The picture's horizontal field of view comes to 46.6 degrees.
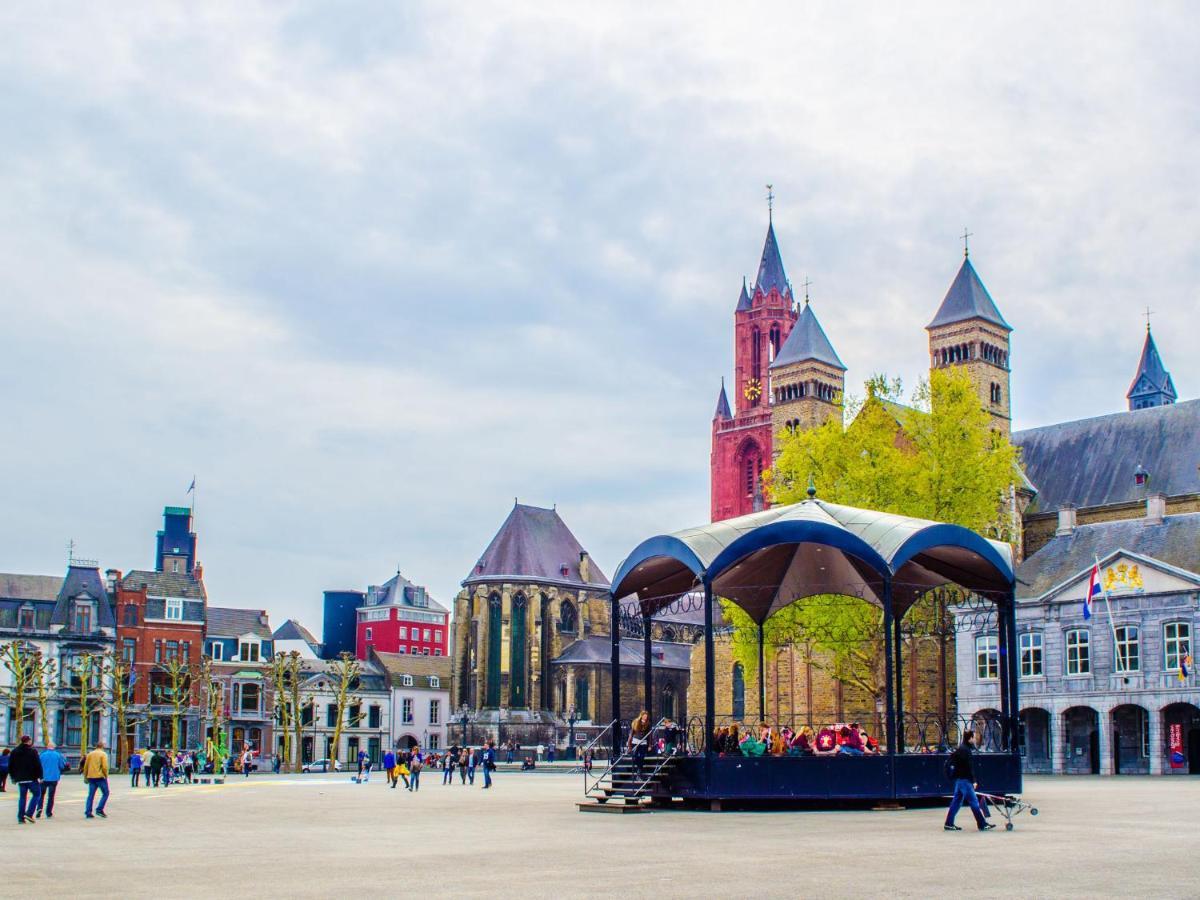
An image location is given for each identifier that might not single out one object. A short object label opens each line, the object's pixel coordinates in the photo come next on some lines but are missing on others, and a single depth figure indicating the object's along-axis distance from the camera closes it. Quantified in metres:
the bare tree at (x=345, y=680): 76.06
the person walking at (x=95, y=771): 26.05
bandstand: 26.53
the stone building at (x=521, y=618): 104.31
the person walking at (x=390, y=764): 48.77
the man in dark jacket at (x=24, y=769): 24.14
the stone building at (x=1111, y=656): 53.34
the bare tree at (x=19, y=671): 69.25
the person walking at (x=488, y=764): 45.12
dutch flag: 52.48
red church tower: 113.25
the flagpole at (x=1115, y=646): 54.56
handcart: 20.58
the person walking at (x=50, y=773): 25.25
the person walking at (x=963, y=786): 20.47
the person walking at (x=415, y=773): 44.28
